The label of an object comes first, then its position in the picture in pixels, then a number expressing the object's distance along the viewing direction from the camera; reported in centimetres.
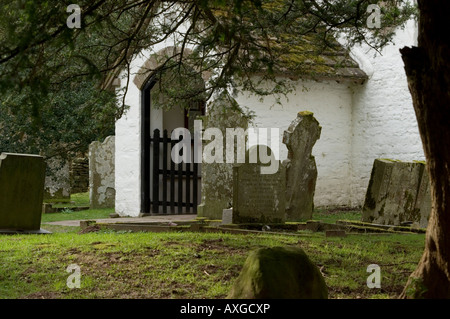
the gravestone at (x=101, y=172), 1964
